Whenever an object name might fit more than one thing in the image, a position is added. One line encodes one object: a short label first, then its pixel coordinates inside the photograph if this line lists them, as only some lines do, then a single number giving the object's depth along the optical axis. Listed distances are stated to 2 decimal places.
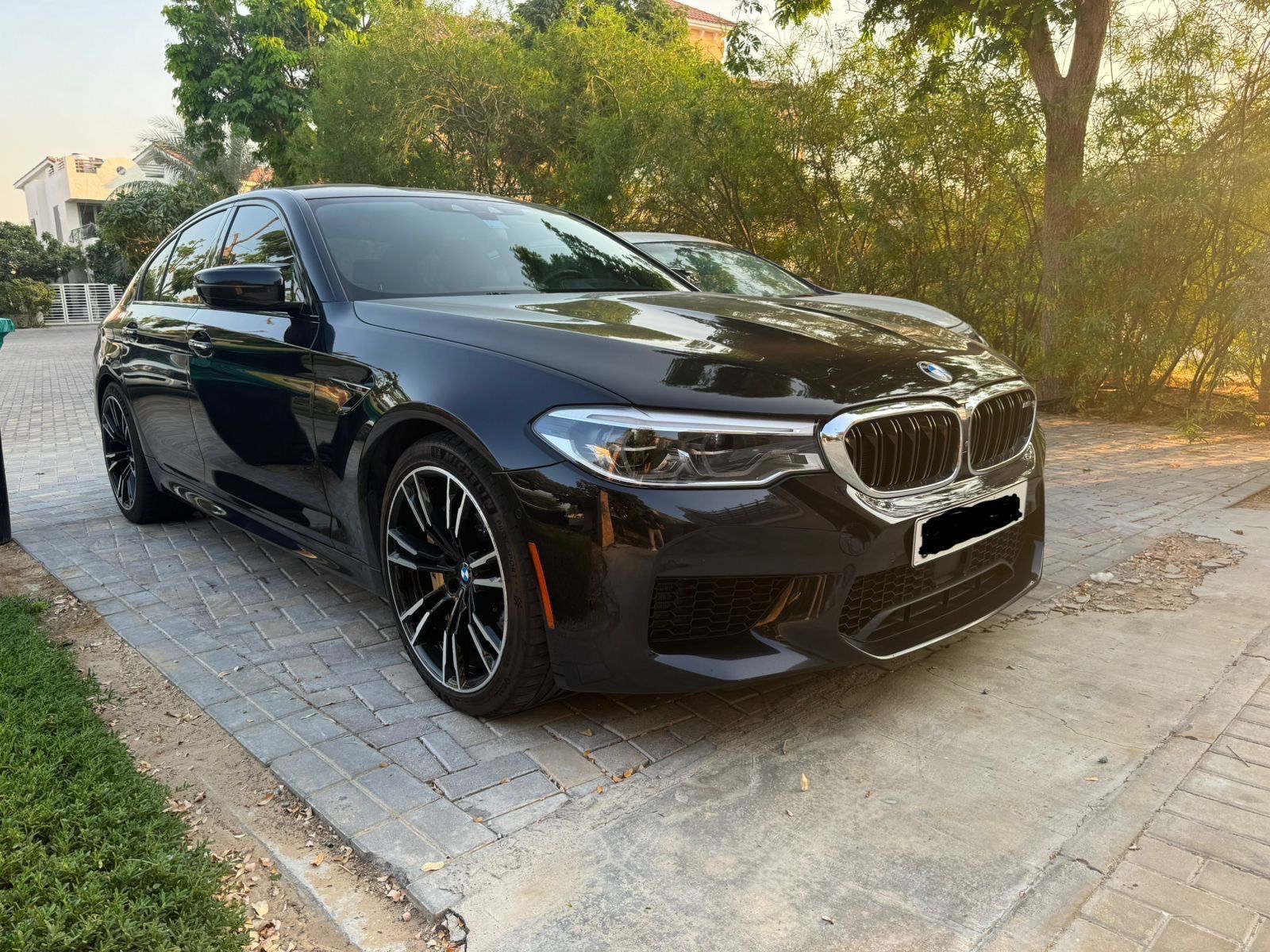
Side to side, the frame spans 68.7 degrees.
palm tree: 32.84
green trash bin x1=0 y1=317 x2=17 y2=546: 4.53
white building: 50.06
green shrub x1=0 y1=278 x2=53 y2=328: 33.31
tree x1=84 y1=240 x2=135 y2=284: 41.34
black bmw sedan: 2.25
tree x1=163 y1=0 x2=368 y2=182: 27.95
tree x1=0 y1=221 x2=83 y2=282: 38.34
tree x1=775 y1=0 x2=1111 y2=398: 7.71
